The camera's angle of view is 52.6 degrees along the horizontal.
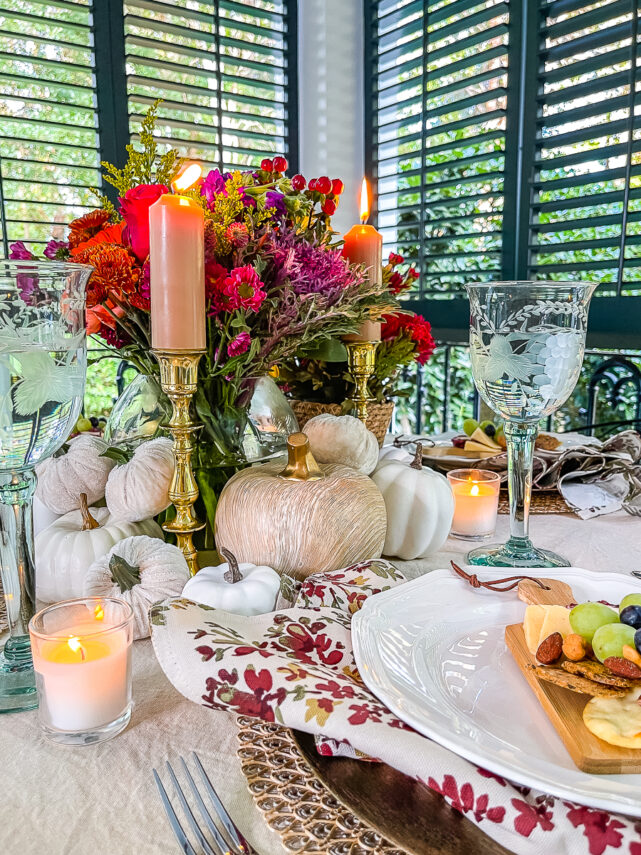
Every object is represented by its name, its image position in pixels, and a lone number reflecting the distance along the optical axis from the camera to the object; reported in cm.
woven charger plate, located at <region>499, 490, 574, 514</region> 96
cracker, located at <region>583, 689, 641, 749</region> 33
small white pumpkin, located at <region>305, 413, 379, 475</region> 76
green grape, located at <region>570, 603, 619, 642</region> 42
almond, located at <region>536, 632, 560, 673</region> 41
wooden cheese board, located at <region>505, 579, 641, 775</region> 33
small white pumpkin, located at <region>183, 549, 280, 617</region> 54
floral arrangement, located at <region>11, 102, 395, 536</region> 66
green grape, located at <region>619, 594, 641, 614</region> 42
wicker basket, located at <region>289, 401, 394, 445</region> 98
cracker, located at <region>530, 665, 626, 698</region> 37
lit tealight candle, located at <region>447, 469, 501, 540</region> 86
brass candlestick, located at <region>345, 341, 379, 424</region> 91
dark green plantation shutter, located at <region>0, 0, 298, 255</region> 235
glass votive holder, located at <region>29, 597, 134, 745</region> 42
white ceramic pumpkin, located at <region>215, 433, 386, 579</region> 64
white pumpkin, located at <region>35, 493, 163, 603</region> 64
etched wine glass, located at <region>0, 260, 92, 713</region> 46
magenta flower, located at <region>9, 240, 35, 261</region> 71
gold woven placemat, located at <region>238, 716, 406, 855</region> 33
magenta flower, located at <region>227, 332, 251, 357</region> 67
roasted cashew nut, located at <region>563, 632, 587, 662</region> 41
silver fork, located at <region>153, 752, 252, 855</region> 32
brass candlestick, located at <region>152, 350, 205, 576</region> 65
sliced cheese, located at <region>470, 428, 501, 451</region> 108
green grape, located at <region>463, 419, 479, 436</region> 119
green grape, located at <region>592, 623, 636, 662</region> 40
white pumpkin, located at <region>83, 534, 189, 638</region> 56
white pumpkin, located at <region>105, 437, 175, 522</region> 67
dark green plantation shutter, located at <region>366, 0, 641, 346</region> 192
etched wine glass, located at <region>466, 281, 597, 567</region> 69
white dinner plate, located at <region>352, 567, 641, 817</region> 32
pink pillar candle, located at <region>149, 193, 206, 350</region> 62
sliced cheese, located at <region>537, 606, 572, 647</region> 44
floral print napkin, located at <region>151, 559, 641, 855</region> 30
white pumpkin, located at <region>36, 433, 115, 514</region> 70
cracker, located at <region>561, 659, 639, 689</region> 38
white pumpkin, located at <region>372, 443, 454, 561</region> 76
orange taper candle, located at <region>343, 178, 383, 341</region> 92
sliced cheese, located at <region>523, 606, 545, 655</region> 44
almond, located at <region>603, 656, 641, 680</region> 38
